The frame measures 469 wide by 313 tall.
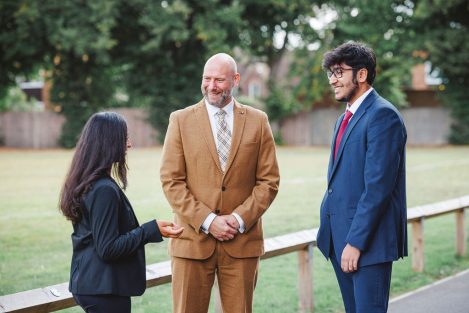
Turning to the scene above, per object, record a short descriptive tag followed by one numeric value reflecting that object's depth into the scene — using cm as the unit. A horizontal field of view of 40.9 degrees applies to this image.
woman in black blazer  324
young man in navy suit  349
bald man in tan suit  386
